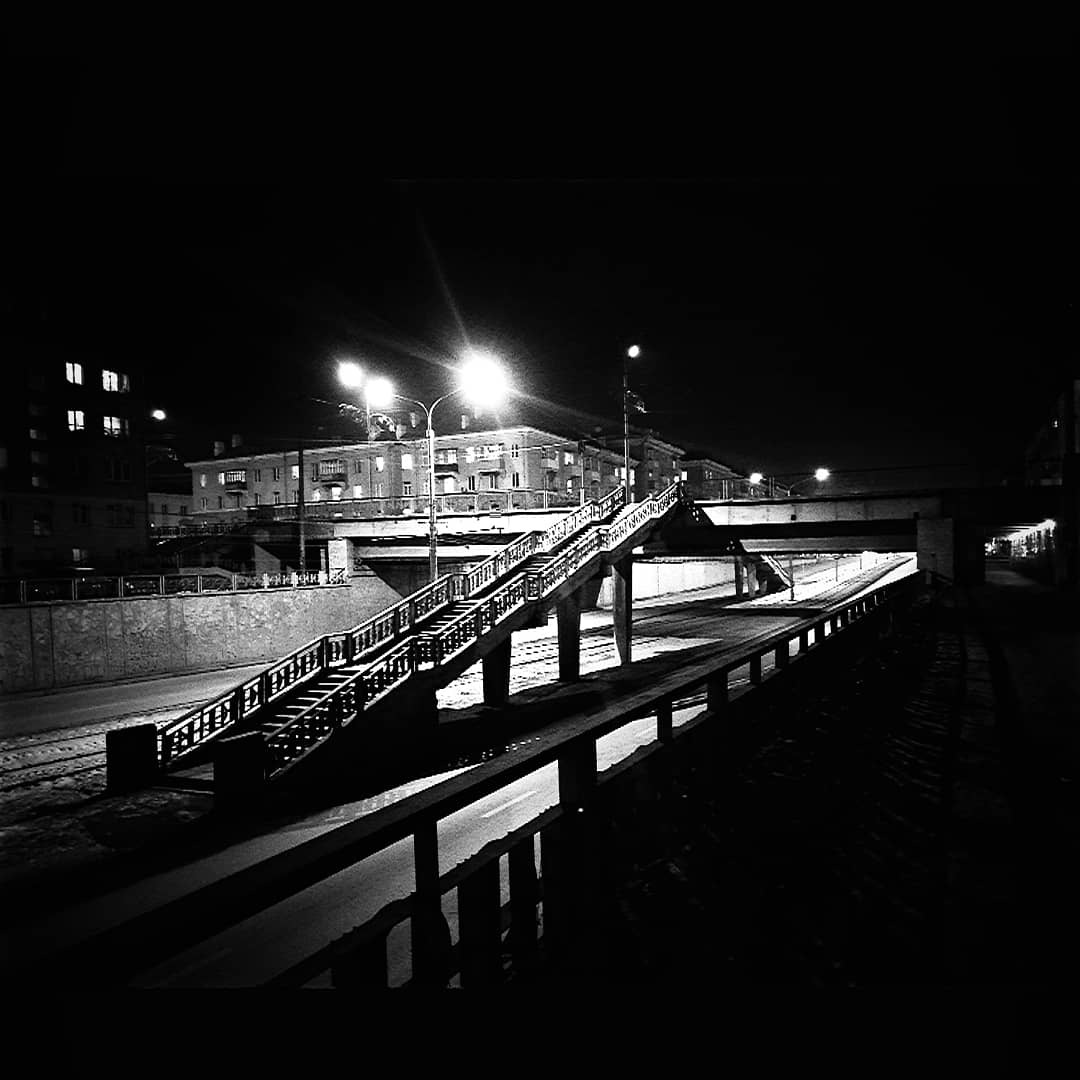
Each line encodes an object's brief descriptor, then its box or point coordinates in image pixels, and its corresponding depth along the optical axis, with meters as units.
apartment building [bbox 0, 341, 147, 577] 41.19
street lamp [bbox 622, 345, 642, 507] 30.30
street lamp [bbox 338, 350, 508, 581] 23.47
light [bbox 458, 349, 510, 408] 23.38
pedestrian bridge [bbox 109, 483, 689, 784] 14.72
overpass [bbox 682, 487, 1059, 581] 33.34
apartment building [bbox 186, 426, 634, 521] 61.78
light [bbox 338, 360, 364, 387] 25.00
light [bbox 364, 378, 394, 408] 26.52
